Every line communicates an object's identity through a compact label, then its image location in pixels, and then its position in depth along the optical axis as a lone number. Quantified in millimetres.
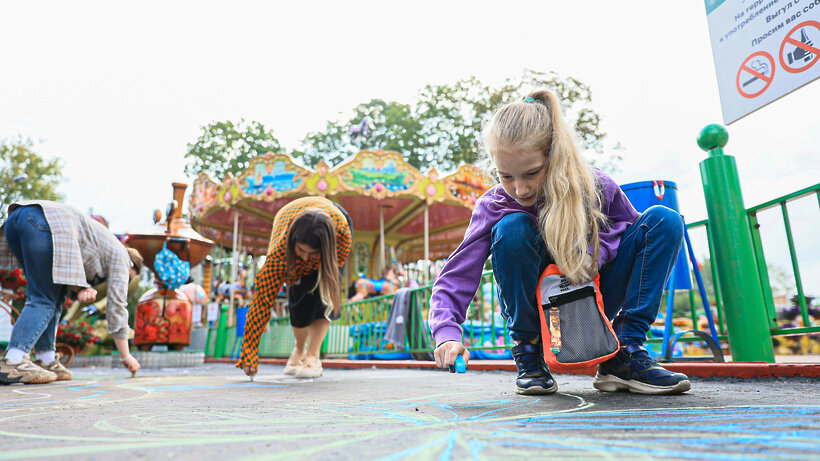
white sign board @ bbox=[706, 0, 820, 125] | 2754
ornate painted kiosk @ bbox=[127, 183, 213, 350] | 6877
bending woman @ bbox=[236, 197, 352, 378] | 3004
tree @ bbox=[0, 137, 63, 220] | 19188
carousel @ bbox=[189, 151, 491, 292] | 10992
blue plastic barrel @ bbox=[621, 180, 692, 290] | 2904
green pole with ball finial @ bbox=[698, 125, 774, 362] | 2656
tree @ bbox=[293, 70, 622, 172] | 17000
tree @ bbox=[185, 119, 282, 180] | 22500
